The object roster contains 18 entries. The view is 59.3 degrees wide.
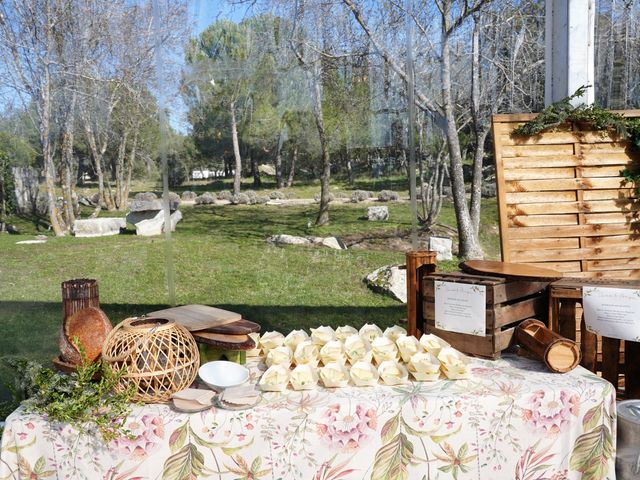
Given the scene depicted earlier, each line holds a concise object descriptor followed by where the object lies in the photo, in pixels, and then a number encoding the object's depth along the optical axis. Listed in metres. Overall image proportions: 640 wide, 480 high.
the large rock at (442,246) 4.12
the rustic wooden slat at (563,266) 2.20
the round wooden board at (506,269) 1.61
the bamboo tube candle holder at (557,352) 1.47
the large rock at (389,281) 4.18
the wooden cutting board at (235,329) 1.52
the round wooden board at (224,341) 1.49
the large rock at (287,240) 3.85
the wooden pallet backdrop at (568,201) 2.20
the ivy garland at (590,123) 2.24
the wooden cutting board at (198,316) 1.51
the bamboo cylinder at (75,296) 1.53
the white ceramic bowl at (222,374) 1.38
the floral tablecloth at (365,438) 1.25
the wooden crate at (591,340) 1.71
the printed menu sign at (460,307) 1.59
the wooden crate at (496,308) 1.58
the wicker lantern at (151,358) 1.29
